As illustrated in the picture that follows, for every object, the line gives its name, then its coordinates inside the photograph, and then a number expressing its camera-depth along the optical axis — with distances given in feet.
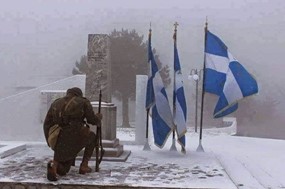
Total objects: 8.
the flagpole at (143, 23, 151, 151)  32.24
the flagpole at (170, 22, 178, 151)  29.99
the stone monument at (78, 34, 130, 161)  26.91
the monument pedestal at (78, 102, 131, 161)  26.09
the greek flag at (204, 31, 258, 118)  27.50
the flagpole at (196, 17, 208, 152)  29.17
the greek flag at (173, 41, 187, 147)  28.32
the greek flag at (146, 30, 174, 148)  29.32
